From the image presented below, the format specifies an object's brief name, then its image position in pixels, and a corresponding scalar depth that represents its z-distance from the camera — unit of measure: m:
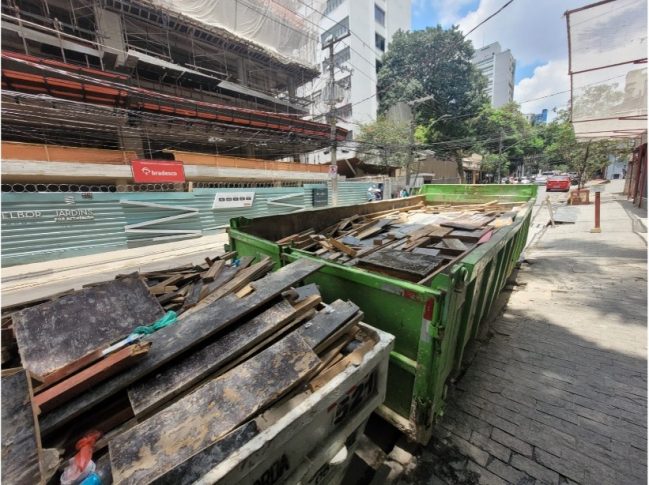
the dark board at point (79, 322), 1.57
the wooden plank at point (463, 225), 4.14
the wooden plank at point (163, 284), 2.54
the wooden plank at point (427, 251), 3.02
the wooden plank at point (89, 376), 1.19
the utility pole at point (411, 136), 18.48
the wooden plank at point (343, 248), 3.13
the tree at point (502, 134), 29.45
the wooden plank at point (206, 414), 1.02
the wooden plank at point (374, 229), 4.16
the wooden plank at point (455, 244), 3.13
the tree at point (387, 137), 25.38
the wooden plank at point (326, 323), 1.58
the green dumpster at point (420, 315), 1.71
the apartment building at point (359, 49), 31.27
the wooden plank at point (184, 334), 1.21
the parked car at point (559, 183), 25.72
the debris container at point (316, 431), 1.01
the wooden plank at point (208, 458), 0.97
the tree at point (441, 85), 27.80
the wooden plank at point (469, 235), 3.57
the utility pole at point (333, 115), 12.39
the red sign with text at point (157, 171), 10.25
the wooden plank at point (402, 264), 2.40
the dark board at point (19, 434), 0.98
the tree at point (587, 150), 20.78
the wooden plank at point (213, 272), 2.72
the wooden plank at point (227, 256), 3.42
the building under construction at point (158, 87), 10.49
